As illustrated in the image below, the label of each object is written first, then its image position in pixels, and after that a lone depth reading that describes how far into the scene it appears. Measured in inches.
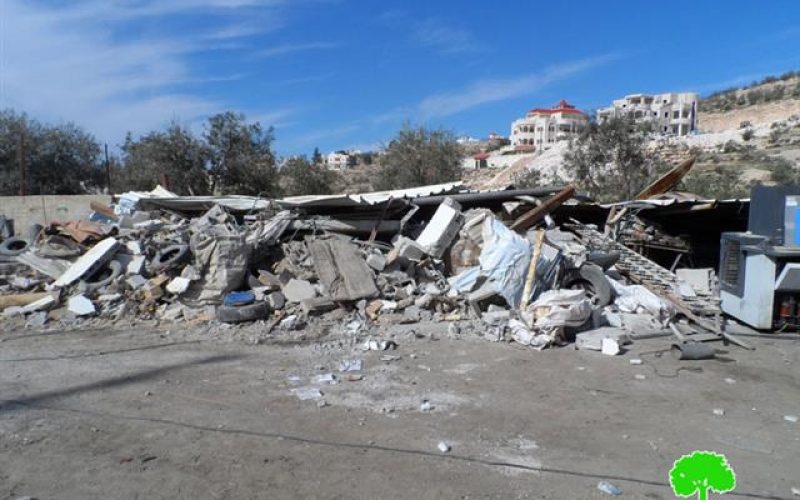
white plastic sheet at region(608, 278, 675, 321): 331.3
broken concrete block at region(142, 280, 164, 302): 345.7
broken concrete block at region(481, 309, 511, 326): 309.6
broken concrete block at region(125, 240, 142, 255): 386.9
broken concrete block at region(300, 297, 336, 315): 330.0
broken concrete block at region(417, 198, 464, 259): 381.1
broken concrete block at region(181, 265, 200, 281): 350.9
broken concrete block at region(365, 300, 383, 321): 329.1
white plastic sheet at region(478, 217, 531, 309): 324.8
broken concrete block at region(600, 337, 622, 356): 271.4
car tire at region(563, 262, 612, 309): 344.8
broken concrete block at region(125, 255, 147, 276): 367.9
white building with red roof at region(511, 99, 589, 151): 3477.9
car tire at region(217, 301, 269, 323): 317.1
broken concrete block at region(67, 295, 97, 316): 330.6
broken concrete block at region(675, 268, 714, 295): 430.4
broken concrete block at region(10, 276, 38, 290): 363.3
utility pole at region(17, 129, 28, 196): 662.0
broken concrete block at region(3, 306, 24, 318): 332.5
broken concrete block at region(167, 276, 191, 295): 343.6
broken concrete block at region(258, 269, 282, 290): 355.6
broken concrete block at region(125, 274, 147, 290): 355.9
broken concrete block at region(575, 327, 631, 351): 278.5
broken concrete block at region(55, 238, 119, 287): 358.6
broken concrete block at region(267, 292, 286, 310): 335.9
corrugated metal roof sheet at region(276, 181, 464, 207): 399.9
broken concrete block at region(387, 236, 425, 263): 371.6
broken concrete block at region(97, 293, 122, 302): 344.8
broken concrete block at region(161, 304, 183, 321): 331.3
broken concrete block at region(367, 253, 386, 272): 368.5
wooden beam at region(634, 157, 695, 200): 549.6
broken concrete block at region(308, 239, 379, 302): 342.0
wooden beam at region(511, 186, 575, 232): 428.1
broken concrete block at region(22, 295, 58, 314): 334.6
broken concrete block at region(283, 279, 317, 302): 341.4
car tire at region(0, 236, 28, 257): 400.8
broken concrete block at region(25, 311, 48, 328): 322.0
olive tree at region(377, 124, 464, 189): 1047.0
